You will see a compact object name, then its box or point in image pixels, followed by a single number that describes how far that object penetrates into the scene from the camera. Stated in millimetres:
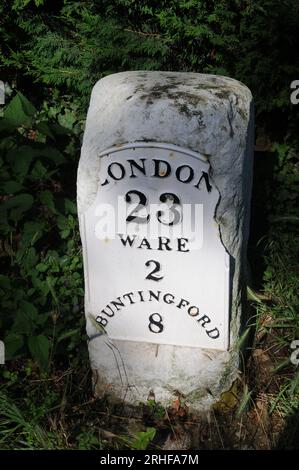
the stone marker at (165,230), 2518
